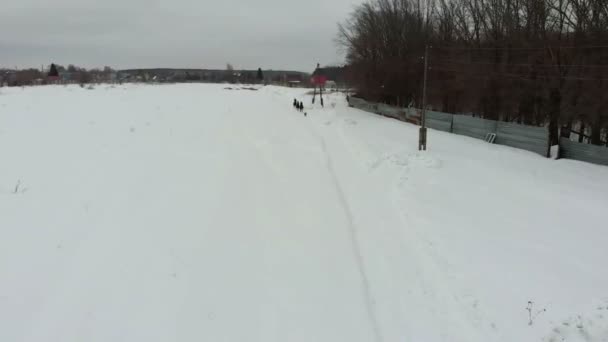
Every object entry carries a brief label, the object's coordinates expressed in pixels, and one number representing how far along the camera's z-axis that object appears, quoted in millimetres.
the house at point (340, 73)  57625
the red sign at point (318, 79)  64400
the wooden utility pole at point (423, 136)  20016
